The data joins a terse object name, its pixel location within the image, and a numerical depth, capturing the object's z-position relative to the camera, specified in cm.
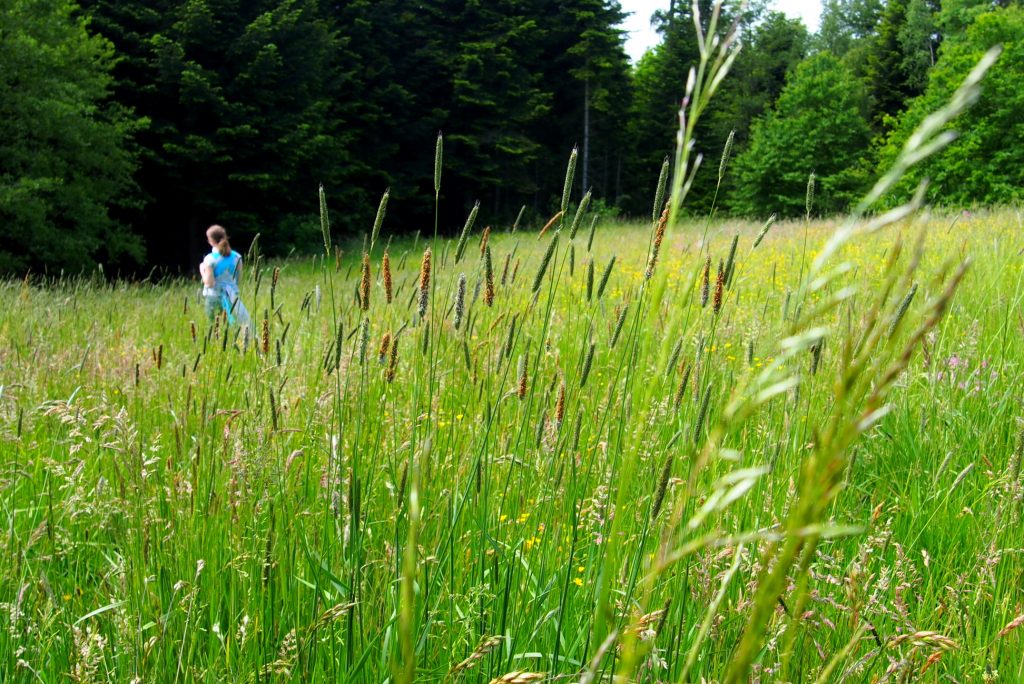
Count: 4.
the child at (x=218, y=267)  782
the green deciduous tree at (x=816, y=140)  3553
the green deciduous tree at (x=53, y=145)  1678
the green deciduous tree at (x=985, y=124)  2595
